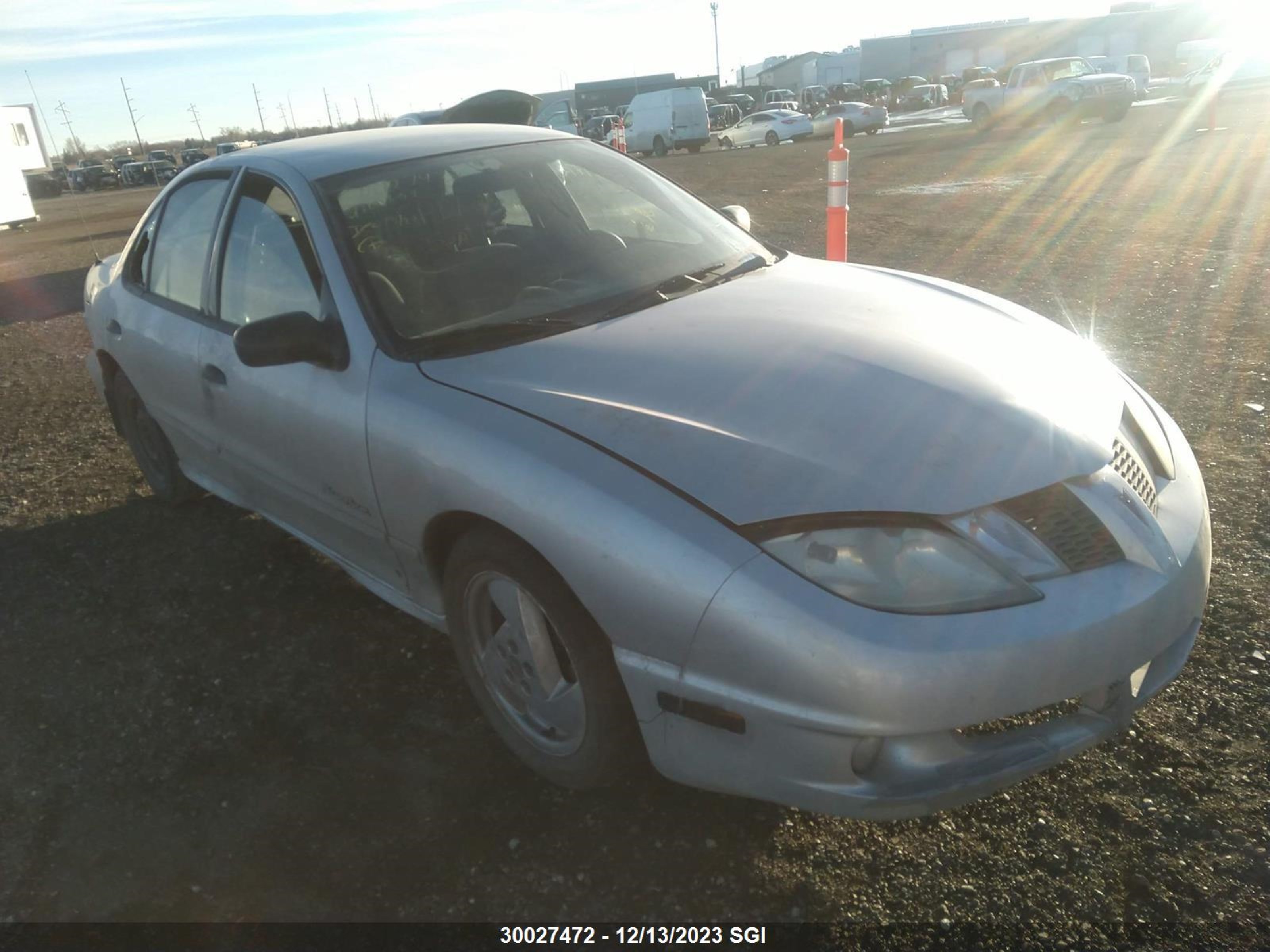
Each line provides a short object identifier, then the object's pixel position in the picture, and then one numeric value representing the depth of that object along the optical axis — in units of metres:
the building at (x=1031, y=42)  66.75
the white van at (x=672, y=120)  33.09
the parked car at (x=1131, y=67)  37.59
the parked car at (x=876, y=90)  55.69
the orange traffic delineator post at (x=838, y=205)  6.09
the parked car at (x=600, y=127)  40.69
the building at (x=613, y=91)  62.94
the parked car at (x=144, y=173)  46.28
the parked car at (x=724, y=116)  49.00
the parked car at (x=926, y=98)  48.84
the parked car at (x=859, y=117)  32.34
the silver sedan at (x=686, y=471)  1.95
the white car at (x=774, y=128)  32.84
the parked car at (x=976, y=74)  51.38
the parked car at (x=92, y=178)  47.44
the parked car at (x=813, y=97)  54.72
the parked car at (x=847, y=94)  54.09
